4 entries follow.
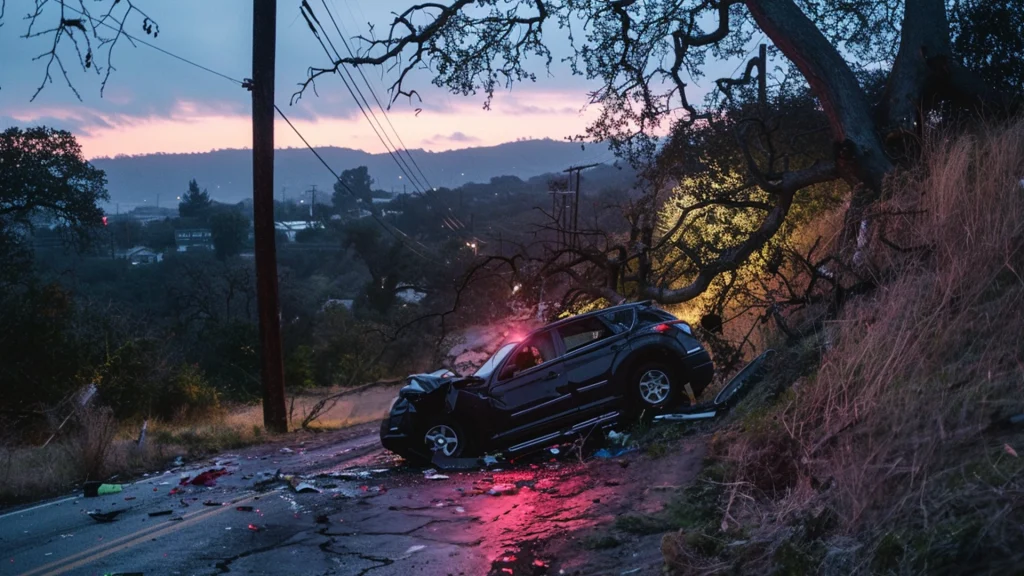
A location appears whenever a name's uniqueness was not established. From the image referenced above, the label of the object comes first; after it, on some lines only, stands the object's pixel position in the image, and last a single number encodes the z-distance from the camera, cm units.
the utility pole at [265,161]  1770
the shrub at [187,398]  2633
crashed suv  1273
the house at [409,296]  6006
